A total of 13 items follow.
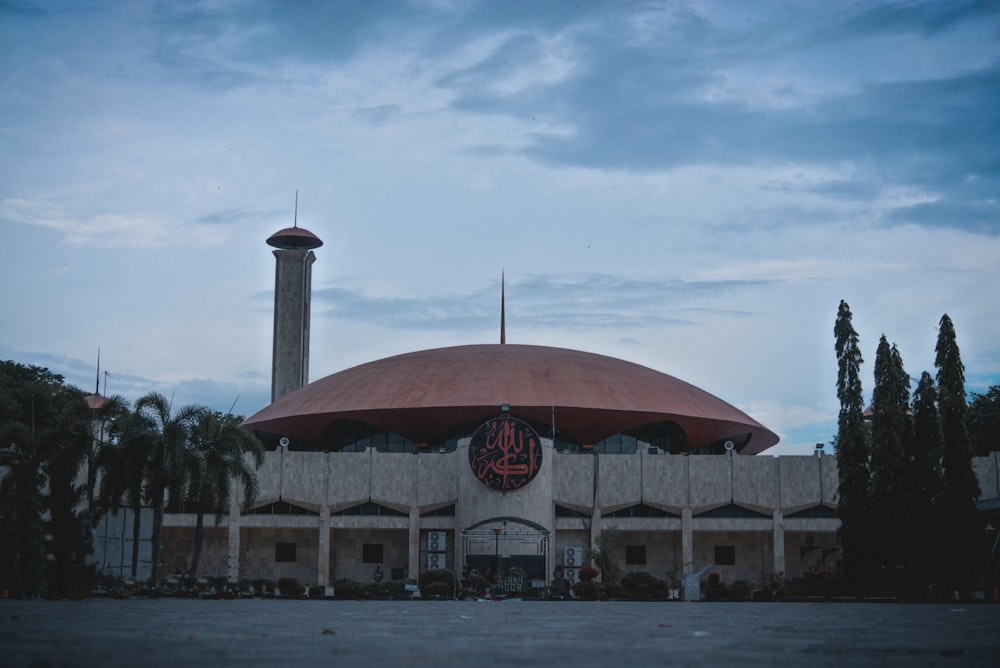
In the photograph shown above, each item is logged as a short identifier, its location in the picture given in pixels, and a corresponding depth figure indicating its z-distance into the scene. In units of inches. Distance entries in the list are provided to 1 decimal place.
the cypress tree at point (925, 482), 1713.8
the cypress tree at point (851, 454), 1812.3
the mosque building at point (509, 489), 2230.6
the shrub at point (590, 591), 1775.3
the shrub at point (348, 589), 1823.3
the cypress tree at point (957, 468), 1695.4
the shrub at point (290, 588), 1841.7
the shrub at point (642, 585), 1853.6
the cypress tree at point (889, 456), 1740.9
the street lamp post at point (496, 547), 2101.4
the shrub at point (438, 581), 1770.4
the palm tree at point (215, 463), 1702.8
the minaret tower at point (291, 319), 3223.4
